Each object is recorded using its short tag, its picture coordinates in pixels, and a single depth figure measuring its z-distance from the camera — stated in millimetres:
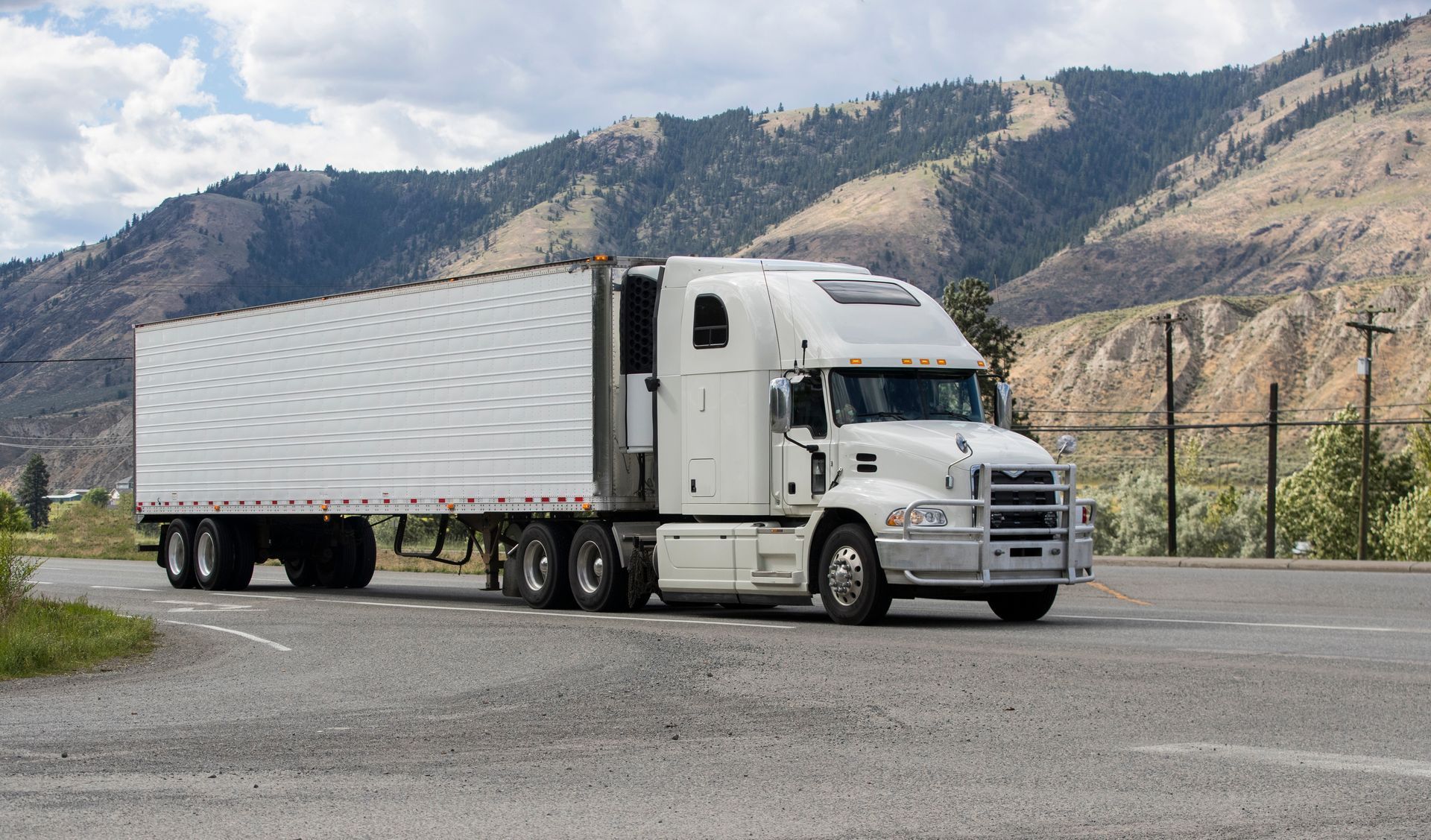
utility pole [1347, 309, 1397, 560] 50312
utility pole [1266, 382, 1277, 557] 49656
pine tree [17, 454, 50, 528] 141750
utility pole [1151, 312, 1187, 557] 53719
